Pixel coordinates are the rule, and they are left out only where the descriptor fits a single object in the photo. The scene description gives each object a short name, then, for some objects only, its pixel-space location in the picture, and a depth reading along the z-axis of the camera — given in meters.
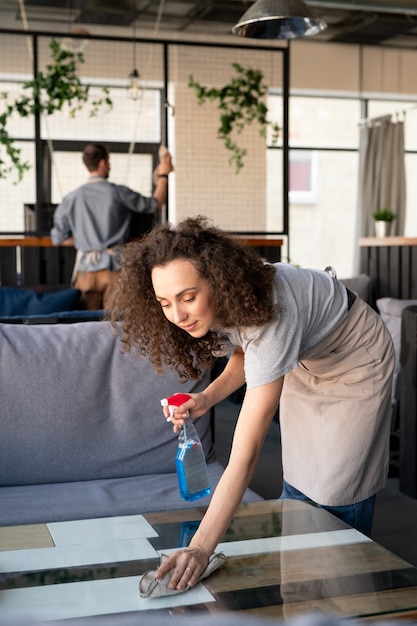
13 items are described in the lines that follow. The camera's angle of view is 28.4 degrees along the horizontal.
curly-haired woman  1.63
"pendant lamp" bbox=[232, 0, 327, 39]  4.55
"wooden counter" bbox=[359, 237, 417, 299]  6.20
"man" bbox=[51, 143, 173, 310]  5.49
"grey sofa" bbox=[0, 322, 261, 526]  2.63
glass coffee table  1.43
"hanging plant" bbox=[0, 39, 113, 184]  6.09
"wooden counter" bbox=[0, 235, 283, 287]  6.28
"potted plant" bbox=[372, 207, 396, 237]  8.41
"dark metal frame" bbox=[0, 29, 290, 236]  6.07
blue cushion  4.50
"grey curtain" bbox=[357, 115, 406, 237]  10.55
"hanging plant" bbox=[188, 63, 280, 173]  6.53
